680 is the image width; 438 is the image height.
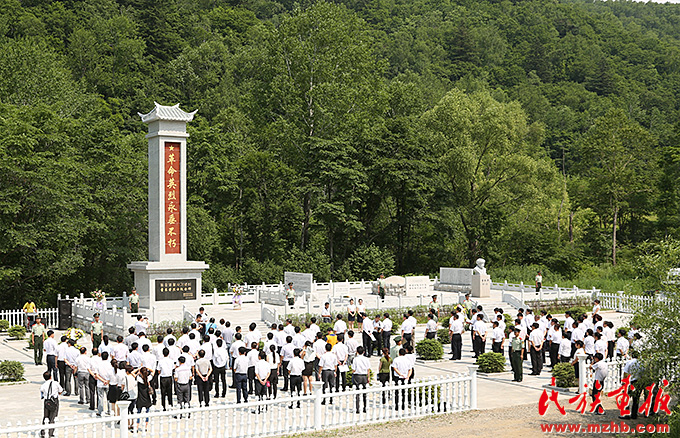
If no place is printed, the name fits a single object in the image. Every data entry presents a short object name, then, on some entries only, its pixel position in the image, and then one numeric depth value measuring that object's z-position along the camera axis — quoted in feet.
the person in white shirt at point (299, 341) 56.85
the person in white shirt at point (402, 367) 50.83
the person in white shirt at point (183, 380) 48.42
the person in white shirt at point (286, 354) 56.67
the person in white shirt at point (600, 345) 57.57
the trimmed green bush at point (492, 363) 67.67
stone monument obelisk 108.06
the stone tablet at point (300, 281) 124.88
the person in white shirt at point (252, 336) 56.62
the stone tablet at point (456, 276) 142.20
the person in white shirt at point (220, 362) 54.44
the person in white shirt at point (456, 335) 71.77
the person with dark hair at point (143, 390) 46.88
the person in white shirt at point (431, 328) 74.54
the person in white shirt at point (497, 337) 68.74
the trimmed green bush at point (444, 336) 86.20
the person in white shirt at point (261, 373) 50.75
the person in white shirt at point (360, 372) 50.83
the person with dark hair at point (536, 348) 65.36
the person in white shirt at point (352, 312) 87.14
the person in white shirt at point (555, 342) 66.44
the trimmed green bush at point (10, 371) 65.26
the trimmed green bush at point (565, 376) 59.16
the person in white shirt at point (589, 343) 58.95
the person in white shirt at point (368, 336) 71.56
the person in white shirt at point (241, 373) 51.49
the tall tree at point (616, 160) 193.98
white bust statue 130.98
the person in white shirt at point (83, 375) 51.52
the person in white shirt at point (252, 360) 52.80
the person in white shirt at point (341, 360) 53.88
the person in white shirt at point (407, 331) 66.90
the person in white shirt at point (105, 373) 46.83
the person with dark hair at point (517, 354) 63.26
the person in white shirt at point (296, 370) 51.96
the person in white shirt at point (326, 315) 88.43
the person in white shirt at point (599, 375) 52.75
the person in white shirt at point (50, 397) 42.91
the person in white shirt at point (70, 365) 54.34
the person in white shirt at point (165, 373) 49.37
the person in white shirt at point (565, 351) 64.34
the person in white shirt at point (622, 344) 57.57
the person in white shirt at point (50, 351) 57.16
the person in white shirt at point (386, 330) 71.51
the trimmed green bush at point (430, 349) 73.82
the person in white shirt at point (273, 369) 52.03
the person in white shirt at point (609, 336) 64.66
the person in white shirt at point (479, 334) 71.26
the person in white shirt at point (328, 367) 51.52
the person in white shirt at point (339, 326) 65.41
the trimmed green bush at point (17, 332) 92.22
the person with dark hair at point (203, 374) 51.11
